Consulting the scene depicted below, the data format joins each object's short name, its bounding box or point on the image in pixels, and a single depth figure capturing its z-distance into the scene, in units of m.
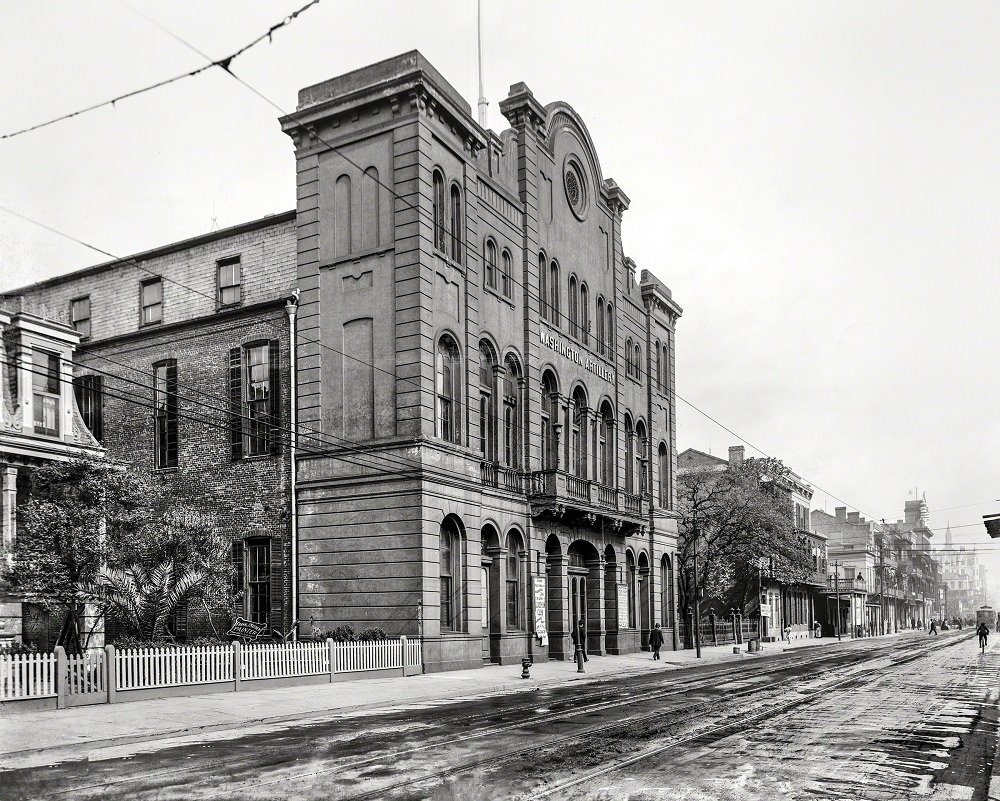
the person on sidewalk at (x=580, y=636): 31.56
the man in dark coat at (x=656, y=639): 40.16
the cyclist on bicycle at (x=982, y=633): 51.22
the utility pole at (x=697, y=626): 43.67
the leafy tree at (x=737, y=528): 54.00
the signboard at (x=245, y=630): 29.06
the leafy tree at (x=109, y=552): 22.72
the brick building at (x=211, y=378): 31.14
